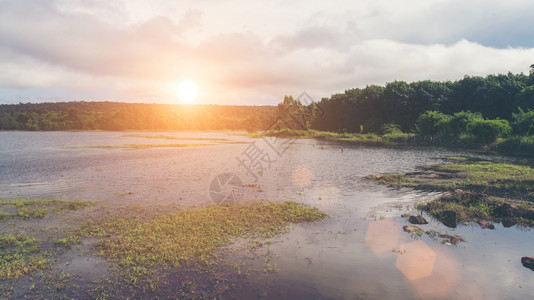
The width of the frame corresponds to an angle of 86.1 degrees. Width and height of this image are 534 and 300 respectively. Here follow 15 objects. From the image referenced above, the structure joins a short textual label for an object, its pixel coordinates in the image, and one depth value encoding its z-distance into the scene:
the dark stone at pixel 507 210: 19.05
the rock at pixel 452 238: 15.41
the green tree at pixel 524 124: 64.44
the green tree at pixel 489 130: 66.50
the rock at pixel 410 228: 16.98
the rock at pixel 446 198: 21.80
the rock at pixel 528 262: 13.04
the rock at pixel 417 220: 18.23
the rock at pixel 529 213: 18.80
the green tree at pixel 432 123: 86.80
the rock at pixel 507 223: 17.89
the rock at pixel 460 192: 22.22
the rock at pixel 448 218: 18.09
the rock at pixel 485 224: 17.42
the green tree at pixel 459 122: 78.51
